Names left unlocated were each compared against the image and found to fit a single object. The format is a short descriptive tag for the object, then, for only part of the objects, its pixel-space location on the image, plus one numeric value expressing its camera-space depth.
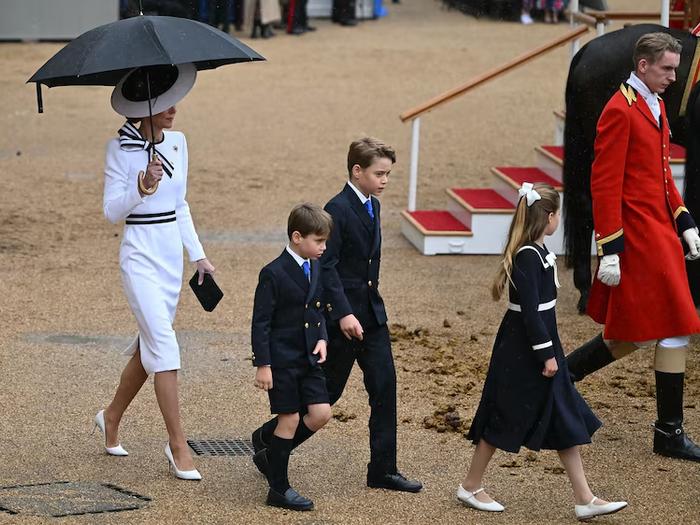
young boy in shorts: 9.41
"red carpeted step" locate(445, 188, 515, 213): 18.42
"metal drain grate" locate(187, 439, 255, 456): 10.81
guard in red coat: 10.74
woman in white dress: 10.02
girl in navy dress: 9.48
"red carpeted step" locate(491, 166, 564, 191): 18.95
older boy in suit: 9.87
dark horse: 15.30
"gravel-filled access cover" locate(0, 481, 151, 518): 9.41
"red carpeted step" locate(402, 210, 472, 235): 18.47
